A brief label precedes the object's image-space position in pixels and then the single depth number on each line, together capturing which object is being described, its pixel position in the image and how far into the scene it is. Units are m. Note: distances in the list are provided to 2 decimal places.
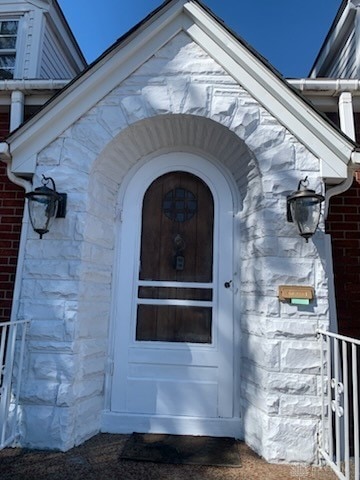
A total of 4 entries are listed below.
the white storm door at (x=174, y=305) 2.88
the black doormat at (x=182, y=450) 2.38
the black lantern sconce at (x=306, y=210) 2.49
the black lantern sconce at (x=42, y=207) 2.60
